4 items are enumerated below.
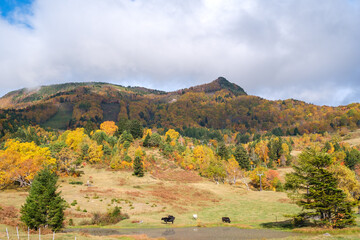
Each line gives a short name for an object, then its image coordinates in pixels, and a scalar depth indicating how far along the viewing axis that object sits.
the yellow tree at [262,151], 171.59
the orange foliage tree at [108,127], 161.68
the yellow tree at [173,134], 187.43
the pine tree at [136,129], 142.25
